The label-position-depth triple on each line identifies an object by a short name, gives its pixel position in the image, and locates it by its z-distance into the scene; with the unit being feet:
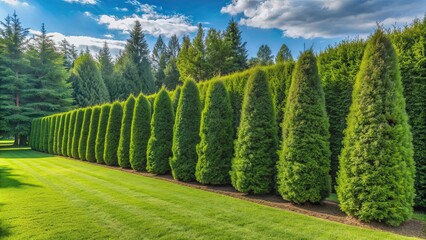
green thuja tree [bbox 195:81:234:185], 27.25
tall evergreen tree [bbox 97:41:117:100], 141.28
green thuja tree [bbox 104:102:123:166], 46.60
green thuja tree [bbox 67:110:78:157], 64.90
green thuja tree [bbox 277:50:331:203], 18.98
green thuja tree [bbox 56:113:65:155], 71.79
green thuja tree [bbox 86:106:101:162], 53.57
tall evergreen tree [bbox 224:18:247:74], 108.78
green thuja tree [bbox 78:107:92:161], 57.11
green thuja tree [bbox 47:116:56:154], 78.83
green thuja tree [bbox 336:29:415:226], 15.03
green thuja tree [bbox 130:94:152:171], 39.01
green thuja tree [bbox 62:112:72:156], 67.77
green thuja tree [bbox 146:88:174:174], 35.19
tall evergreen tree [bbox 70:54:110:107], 125.90
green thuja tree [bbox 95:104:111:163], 50.26
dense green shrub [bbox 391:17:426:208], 18.56
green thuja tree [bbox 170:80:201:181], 30.68
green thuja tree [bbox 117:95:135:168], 42.39
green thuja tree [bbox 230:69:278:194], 22.76
